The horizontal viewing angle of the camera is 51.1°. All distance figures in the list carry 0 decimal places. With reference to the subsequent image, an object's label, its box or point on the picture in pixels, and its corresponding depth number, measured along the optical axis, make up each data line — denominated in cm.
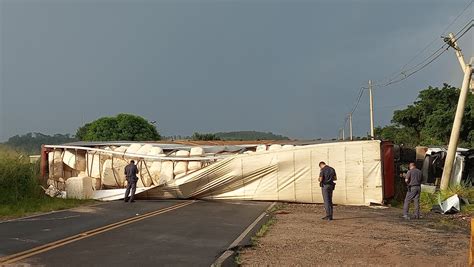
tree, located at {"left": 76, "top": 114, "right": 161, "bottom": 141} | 5641
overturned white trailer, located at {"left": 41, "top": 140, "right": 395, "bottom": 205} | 2012
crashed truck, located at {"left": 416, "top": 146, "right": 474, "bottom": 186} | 2236
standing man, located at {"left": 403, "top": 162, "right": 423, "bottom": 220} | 1559
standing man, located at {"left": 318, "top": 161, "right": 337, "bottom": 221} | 1476
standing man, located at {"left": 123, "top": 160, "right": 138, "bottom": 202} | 2006
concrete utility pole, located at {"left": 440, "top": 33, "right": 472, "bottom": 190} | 2100
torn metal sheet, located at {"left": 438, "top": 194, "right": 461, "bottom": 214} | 1791
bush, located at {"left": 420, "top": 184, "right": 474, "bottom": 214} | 1927
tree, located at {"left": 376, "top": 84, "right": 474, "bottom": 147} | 4159
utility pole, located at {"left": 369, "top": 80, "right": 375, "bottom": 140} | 4559
